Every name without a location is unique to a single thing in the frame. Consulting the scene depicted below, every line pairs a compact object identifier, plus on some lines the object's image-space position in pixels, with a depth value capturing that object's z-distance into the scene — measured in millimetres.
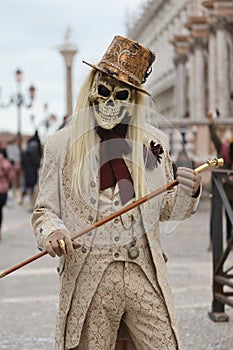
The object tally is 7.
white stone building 24078
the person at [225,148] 11508
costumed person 3502
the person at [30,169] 21969
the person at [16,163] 24625
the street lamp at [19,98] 31297
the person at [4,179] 14133
